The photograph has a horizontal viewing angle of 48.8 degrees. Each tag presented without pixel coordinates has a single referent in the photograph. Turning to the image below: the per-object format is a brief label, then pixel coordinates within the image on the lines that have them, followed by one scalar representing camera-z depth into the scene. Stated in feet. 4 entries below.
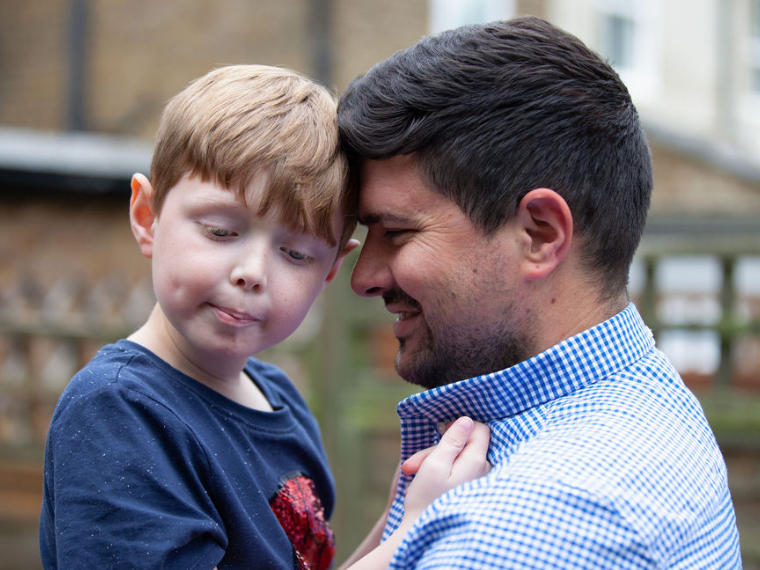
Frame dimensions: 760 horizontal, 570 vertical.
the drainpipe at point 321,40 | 28.22
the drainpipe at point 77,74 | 29.84
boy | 4.65
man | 5.06
